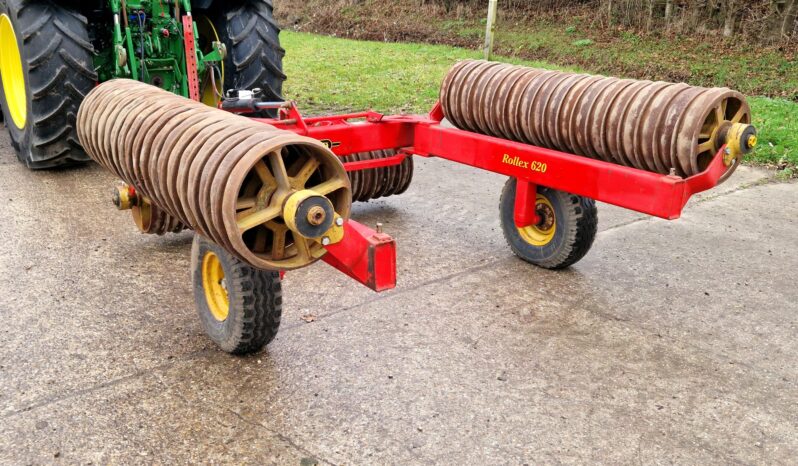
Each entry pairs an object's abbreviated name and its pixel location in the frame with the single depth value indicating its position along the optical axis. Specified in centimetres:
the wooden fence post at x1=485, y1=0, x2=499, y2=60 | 1212
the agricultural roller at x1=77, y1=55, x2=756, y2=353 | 263
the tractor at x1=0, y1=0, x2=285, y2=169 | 546
